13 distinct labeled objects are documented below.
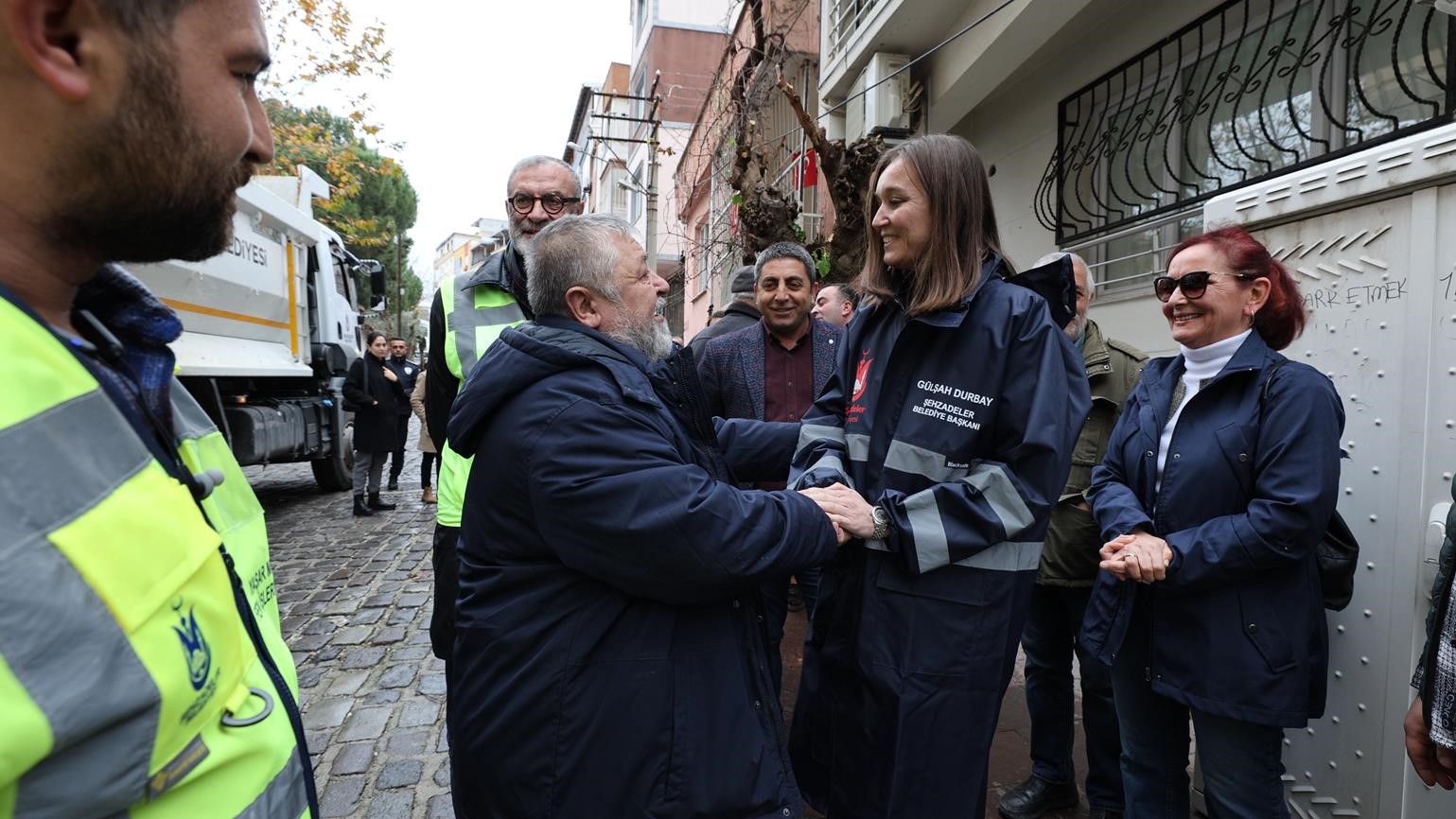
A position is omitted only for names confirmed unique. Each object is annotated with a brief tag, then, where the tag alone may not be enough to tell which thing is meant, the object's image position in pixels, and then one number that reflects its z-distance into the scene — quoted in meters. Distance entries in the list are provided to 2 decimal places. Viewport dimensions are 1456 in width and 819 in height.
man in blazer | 3.57
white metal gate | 2.13
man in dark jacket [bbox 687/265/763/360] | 4.30
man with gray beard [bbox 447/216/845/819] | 1.55
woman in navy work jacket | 1.80
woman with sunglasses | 2.04
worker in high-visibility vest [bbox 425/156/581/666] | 2.70
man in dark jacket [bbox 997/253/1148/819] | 2.86
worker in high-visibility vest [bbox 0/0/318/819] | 0.63
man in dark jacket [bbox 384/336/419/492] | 9.40
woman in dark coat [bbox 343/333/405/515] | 8.51
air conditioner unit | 7.33
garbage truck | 6.25
